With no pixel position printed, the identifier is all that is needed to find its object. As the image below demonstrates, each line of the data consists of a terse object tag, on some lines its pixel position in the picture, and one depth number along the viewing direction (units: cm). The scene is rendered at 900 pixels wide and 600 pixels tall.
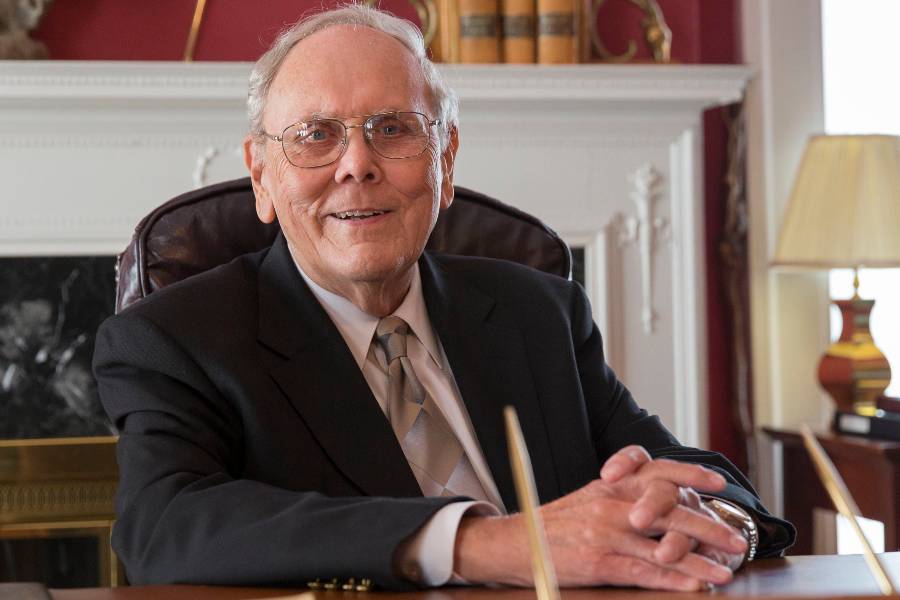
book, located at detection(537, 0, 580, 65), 334
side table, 294
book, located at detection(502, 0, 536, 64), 335
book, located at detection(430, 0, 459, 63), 336
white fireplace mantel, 322
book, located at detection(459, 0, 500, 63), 333
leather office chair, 179
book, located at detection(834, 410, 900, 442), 302
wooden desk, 100
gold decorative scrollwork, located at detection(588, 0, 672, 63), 352
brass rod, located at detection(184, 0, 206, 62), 329
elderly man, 112
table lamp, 325
